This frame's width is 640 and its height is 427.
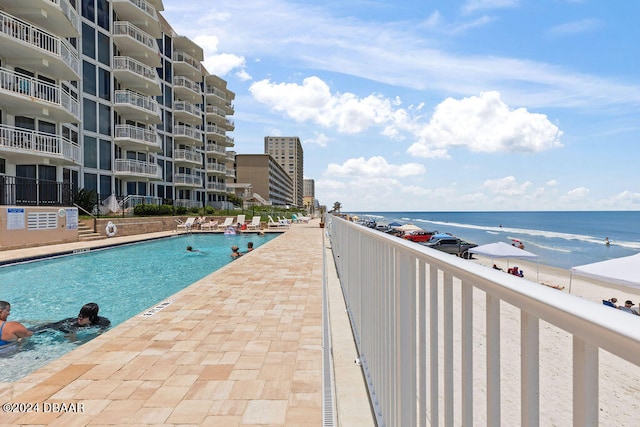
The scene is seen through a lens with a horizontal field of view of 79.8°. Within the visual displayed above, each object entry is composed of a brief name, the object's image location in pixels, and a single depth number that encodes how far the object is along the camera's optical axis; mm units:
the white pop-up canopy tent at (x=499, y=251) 18016
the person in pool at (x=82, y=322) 5988
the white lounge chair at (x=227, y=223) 27938
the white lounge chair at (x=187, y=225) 25267
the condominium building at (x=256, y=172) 103750
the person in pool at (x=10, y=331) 5012
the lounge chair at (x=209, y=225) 26625
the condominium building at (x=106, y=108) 17094
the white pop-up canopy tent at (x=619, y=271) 8680
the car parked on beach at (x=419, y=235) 34656
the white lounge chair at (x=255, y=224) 28798
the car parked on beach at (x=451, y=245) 27516
